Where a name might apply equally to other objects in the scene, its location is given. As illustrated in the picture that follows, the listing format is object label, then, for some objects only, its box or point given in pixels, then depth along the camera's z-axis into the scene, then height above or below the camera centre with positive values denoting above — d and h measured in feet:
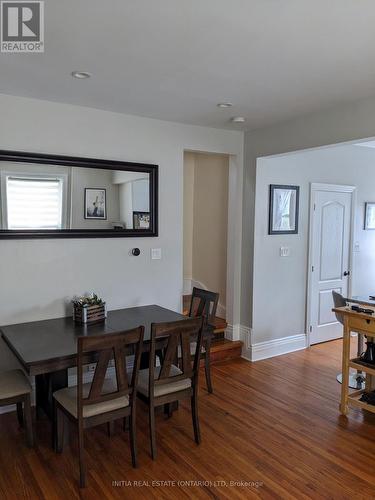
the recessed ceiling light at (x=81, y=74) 8.87 +3.49
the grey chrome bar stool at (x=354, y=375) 12.44 -4.65
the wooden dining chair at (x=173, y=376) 8.66 -3.34
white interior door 16.66 -0.87
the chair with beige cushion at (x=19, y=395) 8.81 -3.76
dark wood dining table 8.20 -2.67
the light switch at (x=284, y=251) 15.56 -0.77
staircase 14.65 -4.34
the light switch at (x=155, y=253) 13.32 -0.81
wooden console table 10.28 -3.45
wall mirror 10.67 +0.90
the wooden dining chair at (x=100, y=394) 7.70 -3.47
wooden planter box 10.96 -2.41
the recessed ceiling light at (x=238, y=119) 12.66 +3.64
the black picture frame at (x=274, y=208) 15.01 +0.88
